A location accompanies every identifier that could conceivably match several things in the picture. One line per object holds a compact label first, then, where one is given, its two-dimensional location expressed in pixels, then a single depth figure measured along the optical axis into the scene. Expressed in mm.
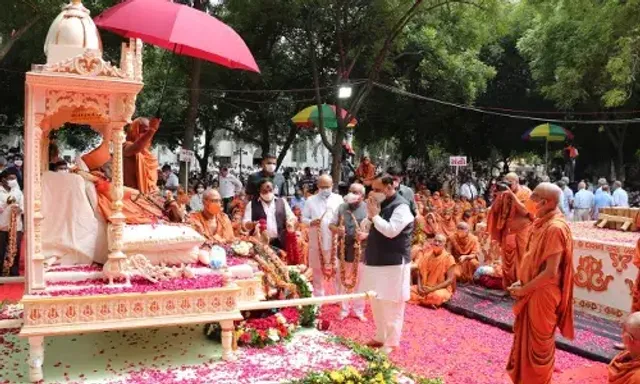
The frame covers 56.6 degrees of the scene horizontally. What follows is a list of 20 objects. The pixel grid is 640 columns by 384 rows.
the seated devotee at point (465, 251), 10898
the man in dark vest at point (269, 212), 8359
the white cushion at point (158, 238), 6383
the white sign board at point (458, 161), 19922
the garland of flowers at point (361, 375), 4703
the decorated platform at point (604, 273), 8555
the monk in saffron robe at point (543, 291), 5066
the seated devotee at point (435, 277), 9336
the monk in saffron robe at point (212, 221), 8457
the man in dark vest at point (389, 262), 6711
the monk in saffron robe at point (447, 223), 14620
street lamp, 16725
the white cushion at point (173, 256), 6539
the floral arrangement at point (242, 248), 7488
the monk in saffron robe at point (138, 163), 7285
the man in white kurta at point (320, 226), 8586
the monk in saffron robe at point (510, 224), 8242
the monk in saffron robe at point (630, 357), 3791
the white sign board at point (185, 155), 15500
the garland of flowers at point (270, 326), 6578
